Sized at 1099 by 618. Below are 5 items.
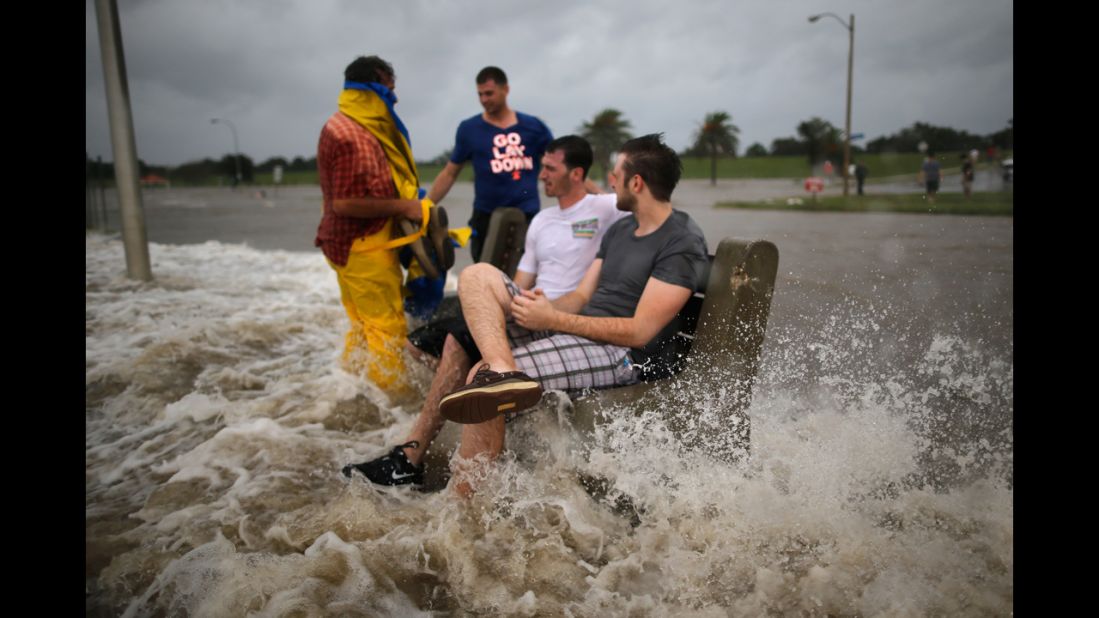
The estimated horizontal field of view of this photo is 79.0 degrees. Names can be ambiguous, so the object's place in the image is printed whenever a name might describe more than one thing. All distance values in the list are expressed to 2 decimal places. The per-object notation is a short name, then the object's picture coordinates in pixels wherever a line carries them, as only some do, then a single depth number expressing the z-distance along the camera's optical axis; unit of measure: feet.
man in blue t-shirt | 17.89
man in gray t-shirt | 9.17
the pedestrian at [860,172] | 68.42
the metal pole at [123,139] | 28.25
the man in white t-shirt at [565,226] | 12.71
